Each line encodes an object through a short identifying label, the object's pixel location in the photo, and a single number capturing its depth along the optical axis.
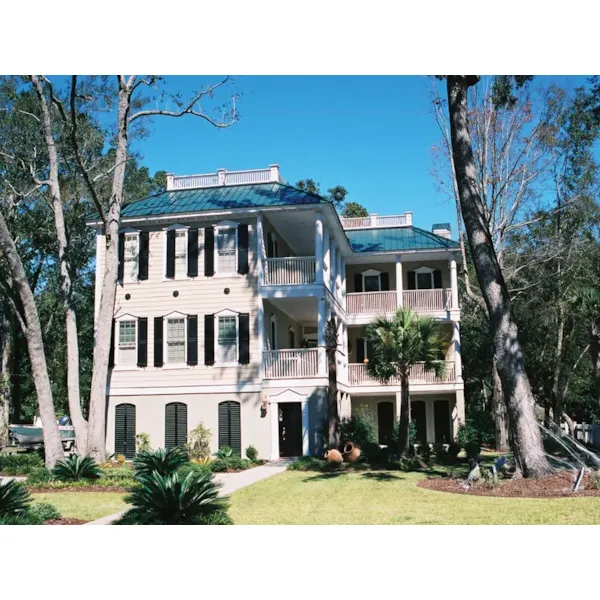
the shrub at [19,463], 15.29
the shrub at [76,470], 13.05
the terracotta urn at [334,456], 16.48
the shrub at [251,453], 18.09
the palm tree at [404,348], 15.99
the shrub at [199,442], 18.23
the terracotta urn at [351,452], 17.16
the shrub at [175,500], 7.96
